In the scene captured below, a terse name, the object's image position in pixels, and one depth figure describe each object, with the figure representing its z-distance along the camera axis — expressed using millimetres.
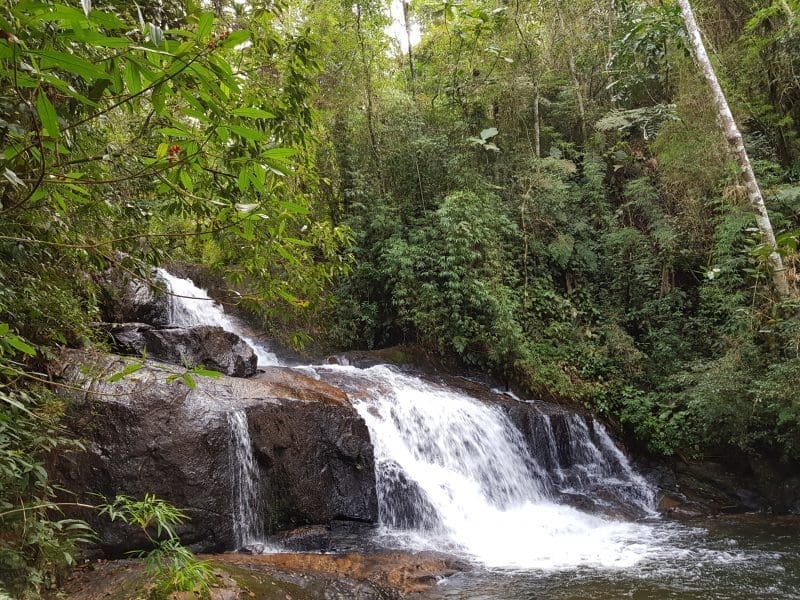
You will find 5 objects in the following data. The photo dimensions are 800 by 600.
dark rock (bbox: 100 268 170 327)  8016
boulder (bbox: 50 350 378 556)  5480
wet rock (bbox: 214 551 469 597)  5355
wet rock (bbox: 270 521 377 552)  6250
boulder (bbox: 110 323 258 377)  7777
